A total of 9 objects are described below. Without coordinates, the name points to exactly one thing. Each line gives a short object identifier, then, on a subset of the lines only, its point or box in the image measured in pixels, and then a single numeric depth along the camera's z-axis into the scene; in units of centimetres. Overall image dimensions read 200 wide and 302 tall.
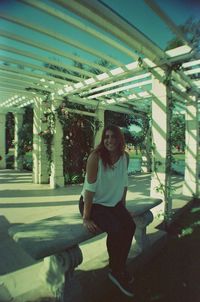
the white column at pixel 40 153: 893
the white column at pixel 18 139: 1255
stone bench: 199
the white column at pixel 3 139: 1319
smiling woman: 239
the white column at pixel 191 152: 689
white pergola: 320
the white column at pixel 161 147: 461
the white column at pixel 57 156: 823
